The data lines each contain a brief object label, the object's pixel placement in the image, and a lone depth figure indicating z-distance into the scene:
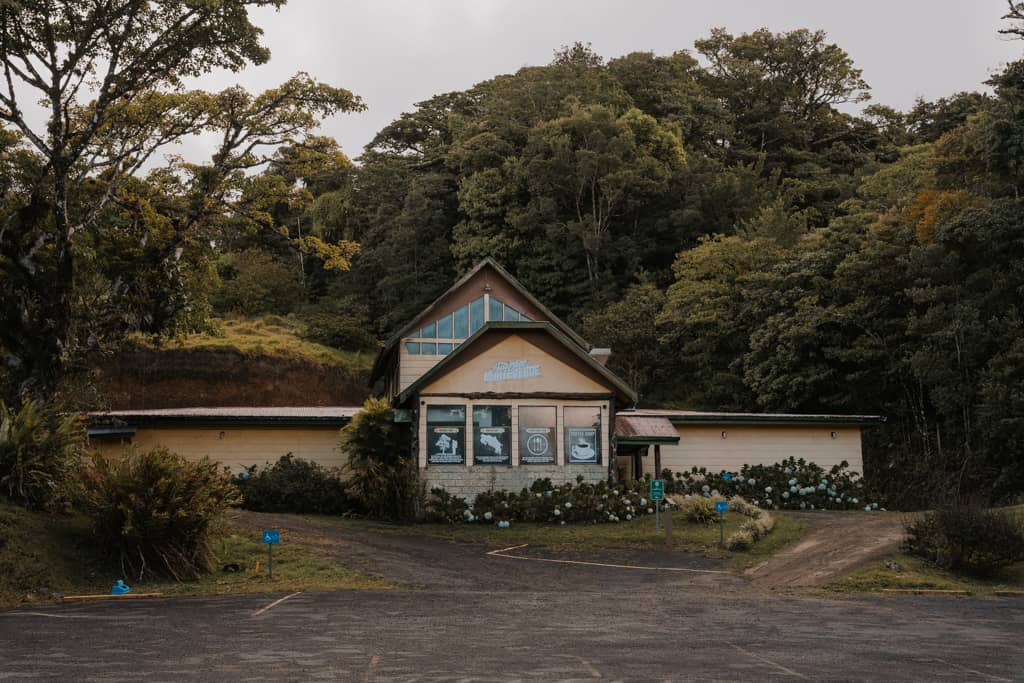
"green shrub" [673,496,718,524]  24.25
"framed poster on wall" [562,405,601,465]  25.66
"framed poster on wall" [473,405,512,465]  25.36
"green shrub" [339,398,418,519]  25.39
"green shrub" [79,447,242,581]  16.48
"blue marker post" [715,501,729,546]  20.58
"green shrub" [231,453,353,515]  27.31
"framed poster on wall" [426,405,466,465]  25.27
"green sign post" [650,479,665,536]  21.61
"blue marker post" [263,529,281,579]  16.55
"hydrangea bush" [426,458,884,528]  24.59
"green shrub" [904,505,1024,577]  16.72
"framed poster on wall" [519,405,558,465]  25.47
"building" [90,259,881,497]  25.38
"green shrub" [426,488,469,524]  24.75
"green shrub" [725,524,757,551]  21.05
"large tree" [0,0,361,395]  21.59
